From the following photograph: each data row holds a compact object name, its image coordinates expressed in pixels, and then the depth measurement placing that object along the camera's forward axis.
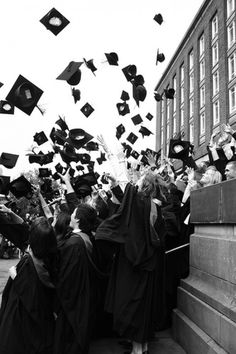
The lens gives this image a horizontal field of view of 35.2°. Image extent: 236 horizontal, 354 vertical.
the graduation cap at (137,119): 8.91
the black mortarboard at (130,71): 7.46
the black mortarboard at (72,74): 6.61
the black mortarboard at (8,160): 7.25
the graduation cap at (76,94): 8.00
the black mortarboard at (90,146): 8.80
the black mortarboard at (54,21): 6.24
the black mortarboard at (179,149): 5.79
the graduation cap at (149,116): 9.31
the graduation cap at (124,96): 8.82
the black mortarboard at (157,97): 8.25
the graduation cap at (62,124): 8.34
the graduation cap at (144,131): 9.23
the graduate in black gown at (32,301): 3.36
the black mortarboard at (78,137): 7.24
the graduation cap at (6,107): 7.15
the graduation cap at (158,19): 7.24
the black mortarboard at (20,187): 5.97
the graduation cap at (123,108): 8.52
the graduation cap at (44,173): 8.56
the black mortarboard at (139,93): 7.39
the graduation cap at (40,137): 8.78
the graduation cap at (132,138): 9.59
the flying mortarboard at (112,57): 7.58
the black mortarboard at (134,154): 10.26
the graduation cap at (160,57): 7.98
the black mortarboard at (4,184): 5.36
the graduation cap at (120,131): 9.86
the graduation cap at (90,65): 7.59
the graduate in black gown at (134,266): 3.65
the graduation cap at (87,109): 8.77
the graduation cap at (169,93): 7.80
